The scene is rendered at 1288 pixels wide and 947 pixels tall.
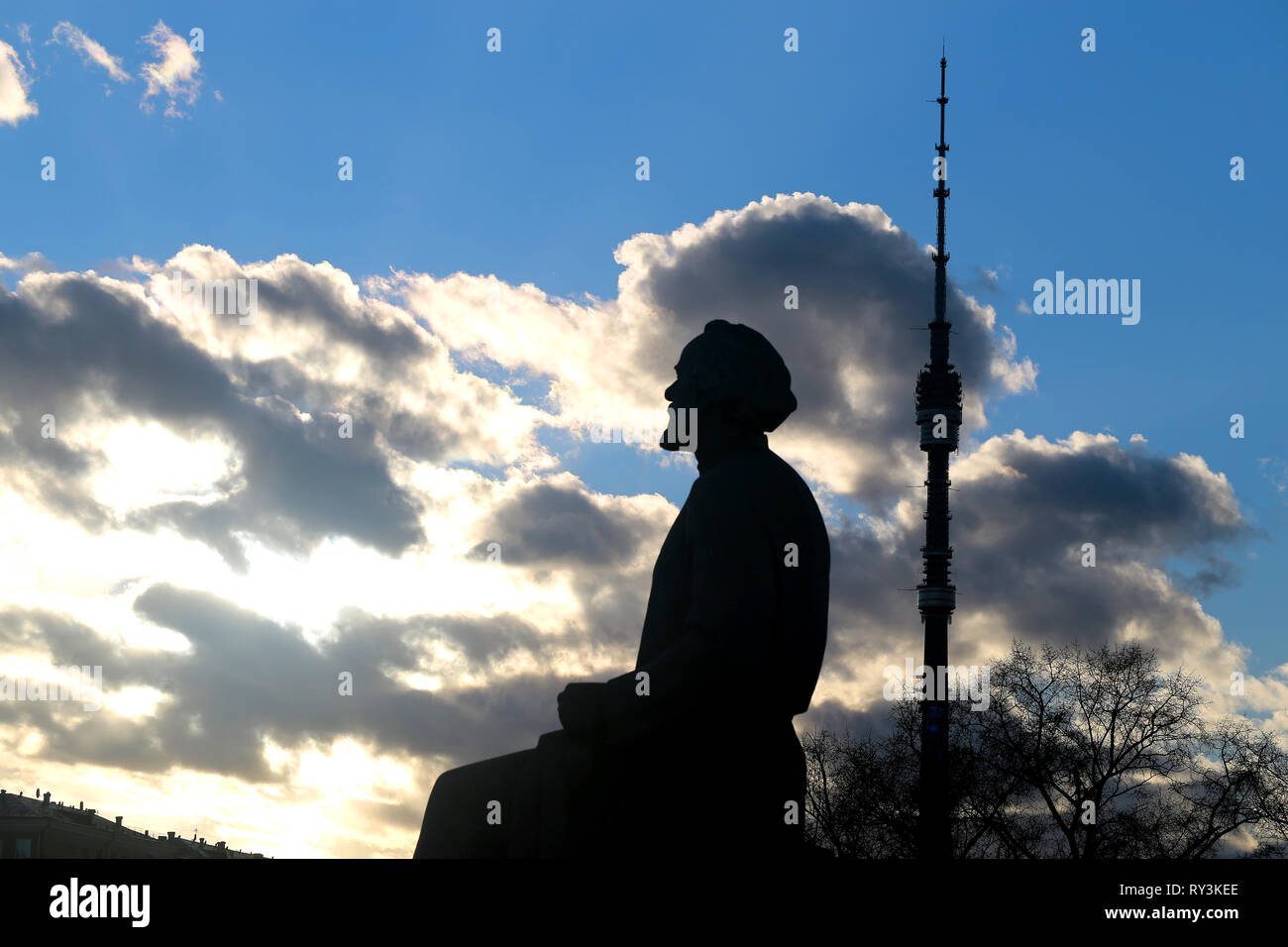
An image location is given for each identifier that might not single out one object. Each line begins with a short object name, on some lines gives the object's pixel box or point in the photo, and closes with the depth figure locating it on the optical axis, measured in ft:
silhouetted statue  18.20
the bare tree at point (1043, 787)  119.34
